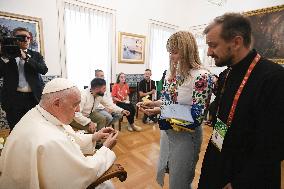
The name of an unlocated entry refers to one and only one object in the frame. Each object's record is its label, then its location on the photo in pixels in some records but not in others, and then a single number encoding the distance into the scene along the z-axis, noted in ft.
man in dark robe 3.23
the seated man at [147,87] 20.54
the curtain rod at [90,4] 17.02
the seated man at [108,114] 14.26
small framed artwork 21.01
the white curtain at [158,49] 23.90
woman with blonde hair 4.79
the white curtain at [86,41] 17.58
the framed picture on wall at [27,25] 14.40
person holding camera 8.64
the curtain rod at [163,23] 23.54
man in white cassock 4.04
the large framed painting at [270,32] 17.26
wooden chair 4.76
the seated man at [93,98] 13.12
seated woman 17.02
